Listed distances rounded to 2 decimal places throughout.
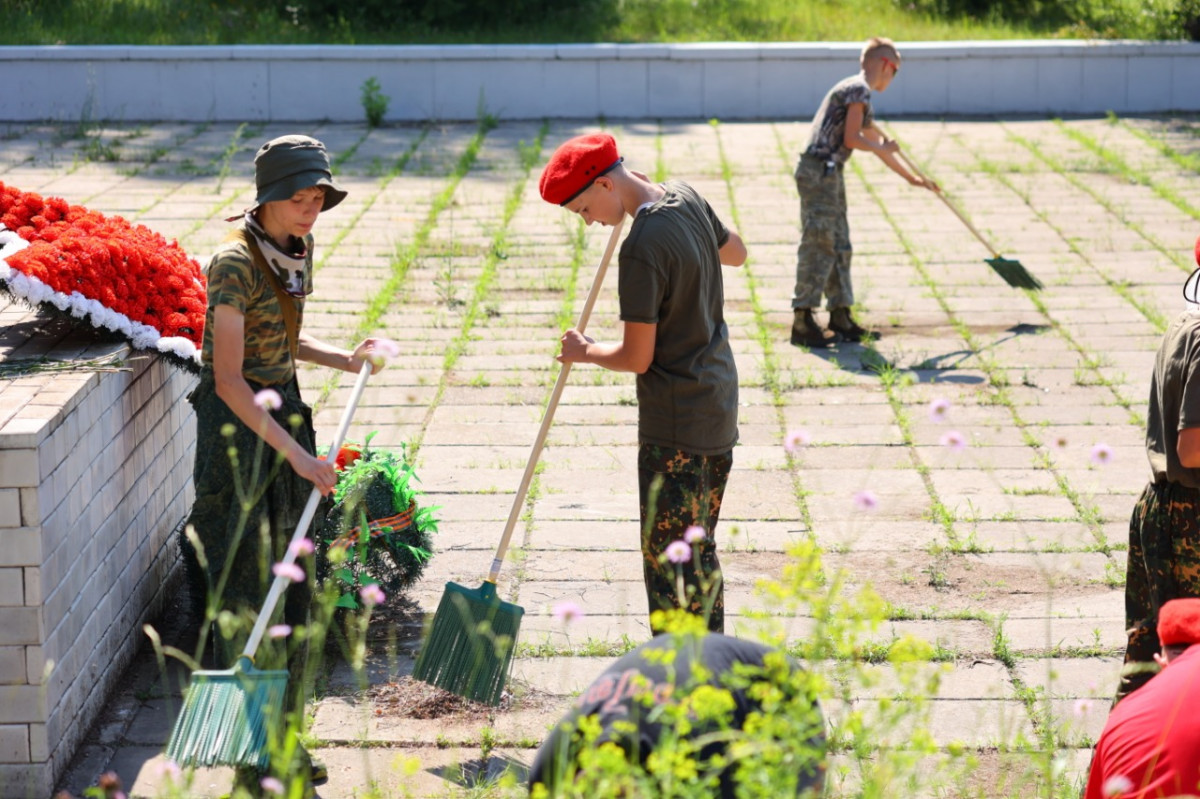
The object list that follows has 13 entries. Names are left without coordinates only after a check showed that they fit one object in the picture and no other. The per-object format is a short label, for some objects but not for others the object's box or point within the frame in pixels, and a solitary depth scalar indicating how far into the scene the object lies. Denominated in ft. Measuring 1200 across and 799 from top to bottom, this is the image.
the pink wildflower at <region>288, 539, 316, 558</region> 20.90
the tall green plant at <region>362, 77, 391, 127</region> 96.75
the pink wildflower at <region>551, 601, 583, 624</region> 18.16
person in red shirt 18.19
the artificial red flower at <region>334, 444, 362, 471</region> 32.68
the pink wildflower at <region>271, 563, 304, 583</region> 20.22
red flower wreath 28.07
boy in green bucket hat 24.00
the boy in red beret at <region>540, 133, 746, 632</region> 24.43
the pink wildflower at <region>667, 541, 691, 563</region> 20.04
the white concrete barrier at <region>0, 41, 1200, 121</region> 98.99
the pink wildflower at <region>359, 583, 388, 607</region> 19.27
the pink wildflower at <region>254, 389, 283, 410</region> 23.27
